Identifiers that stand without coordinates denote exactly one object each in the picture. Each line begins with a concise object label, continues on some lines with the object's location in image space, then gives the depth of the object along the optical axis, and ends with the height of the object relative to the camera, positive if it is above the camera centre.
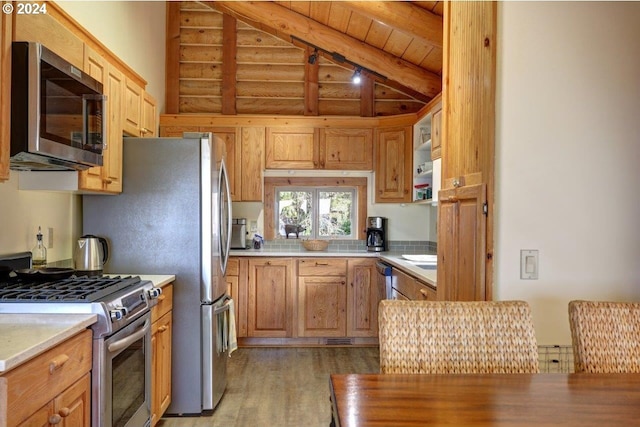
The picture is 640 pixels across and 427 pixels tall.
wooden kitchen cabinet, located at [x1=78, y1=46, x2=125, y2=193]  2.35 +0.46
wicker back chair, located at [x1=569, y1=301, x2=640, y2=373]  1.39 -0.37
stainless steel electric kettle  2.49 -0.24
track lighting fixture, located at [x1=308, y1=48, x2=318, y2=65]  4.64 +1.59
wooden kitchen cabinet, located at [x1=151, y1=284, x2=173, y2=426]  2.42 -0.78
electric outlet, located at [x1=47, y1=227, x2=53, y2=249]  2.61 -0.16
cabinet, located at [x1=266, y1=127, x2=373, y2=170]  4.53 +0.65
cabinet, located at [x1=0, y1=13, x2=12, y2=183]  1.67 +0.44
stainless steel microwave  1.75 +0.42
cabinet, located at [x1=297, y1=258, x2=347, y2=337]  4.27 -0.79
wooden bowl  4.59 -0.32
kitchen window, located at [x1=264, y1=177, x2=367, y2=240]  4.85 +0.08
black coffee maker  4.63 -0.21
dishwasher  3.82 -0.57
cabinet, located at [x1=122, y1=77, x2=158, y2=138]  2.87 +0.69
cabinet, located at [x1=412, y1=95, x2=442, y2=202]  3.56 +0.57
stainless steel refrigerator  2.74 -0.12
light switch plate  1.75 -0.18
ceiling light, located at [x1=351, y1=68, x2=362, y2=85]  4.56 +1.38
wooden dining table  0.95 -0.43
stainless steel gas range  1.69 -0.46
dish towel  3.08 -0.81
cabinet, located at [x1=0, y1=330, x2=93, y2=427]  1.19 -0.53
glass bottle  2.44 -0.23
